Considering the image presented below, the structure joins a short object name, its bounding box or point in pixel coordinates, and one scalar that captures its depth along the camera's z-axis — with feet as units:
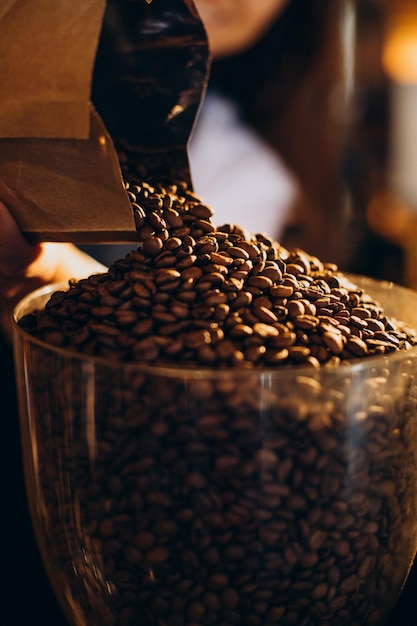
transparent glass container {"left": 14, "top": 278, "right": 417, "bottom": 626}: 1.69
